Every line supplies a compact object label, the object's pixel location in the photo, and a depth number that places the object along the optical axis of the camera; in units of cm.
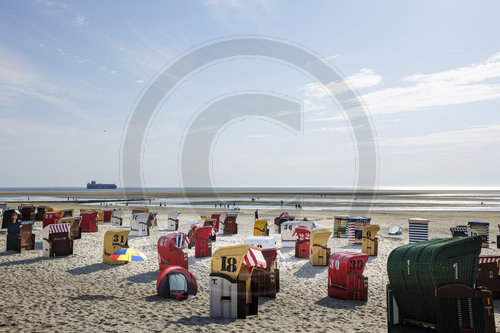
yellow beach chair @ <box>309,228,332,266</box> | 1791
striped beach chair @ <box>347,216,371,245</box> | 2450
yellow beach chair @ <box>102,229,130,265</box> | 1842
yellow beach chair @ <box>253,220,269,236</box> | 2608
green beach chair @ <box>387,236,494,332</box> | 693
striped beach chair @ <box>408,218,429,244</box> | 2408
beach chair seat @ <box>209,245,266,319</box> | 1043
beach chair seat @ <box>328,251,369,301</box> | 1230
